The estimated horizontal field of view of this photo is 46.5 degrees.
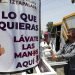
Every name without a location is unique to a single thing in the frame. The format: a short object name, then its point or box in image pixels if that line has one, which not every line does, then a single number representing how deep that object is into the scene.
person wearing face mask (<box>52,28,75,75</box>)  1.64
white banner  0.90
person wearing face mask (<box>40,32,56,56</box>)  1.79
